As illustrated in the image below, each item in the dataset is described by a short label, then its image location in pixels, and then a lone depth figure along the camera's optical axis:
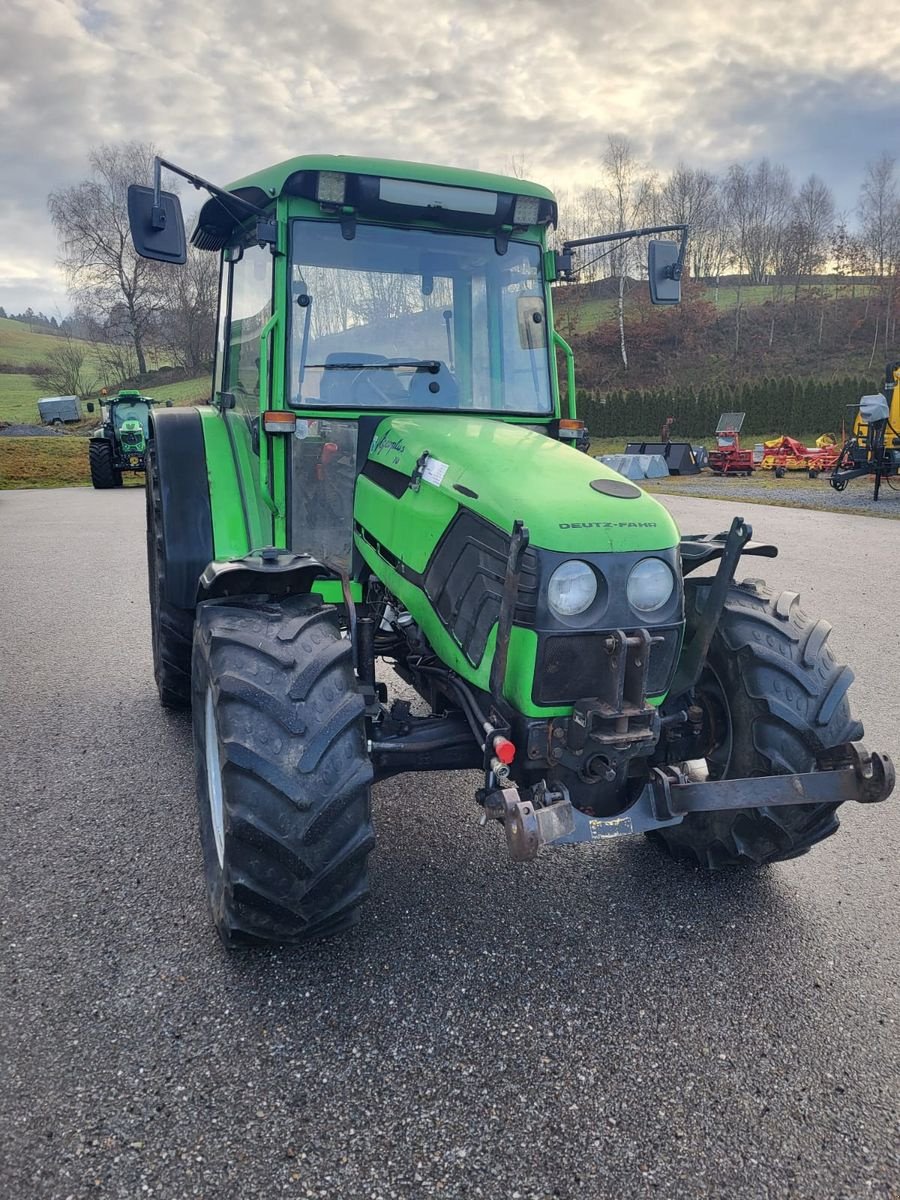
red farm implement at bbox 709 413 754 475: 25.39
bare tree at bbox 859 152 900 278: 52.34
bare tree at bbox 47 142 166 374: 41.09
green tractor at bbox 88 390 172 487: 20.47
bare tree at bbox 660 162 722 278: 51.75
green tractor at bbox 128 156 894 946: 2.36
